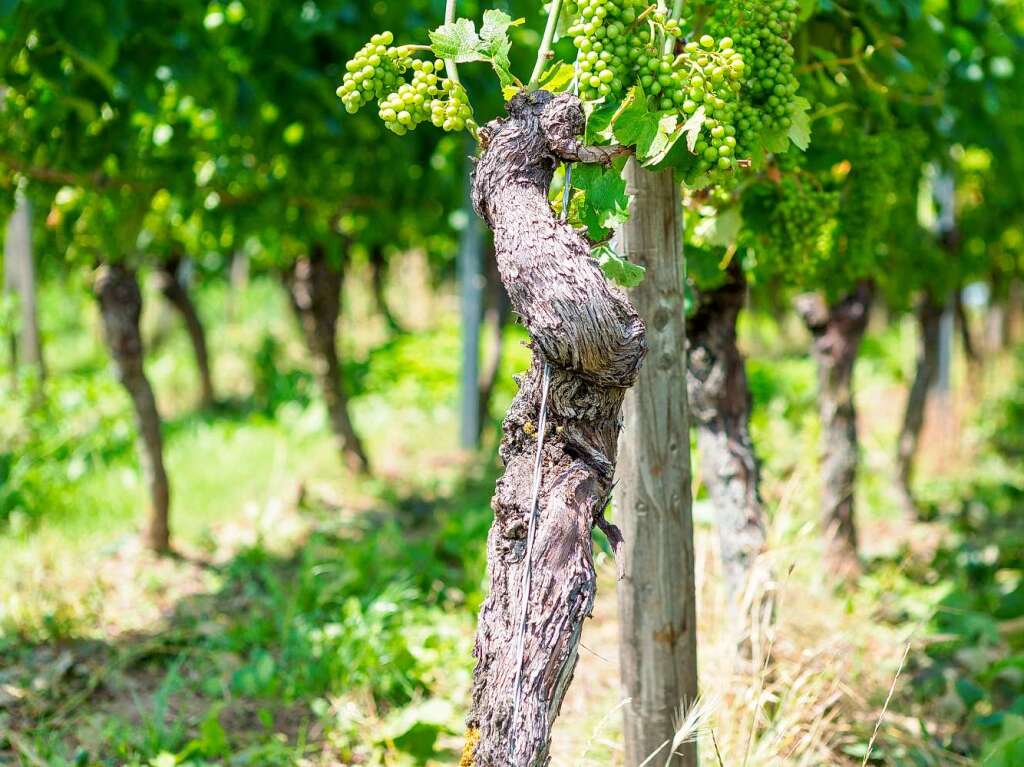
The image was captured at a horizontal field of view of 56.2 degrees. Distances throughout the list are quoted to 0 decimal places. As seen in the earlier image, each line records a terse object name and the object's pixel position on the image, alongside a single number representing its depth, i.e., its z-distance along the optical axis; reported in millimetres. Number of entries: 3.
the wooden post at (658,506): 1859
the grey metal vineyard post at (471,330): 5812
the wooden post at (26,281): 5238
